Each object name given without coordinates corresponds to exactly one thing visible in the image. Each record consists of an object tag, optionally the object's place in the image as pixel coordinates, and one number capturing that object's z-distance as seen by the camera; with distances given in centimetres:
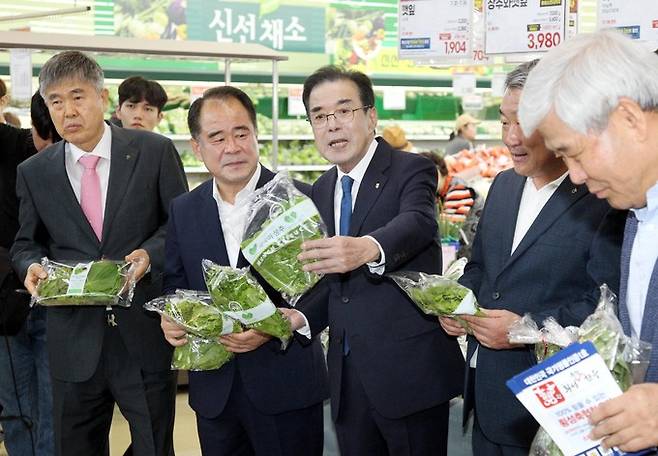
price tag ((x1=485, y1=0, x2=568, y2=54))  451
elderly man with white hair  171
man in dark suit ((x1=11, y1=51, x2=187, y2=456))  339
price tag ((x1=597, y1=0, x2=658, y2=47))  409
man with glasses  291
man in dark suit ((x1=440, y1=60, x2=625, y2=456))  240
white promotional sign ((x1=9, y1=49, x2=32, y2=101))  593
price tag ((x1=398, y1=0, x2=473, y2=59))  522
